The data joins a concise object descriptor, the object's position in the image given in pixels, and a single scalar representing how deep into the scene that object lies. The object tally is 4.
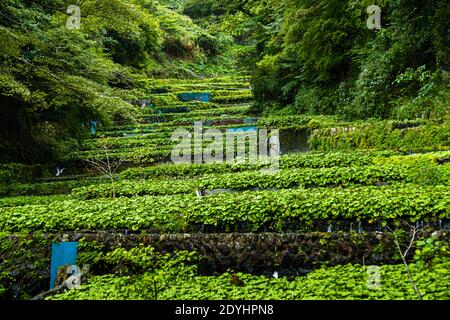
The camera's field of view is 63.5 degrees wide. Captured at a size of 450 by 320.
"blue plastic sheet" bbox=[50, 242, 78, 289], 6.65
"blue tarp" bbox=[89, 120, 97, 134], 22.43
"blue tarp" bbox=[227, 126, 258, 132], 19.33
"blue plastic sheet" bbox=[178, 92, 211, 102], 30.02
